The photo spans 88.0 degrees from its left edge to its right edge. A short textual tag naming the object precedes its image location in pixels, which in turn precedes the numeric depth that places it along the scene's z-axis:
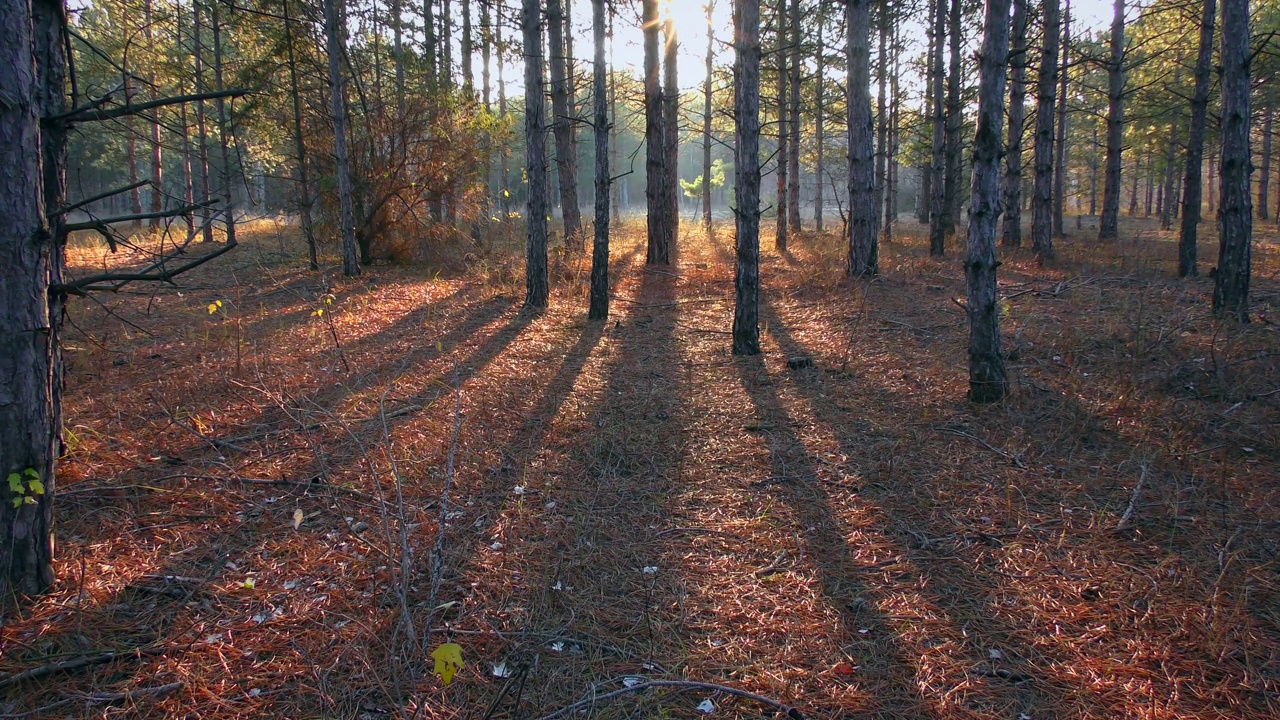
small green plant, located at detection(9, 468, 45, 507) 2.59
